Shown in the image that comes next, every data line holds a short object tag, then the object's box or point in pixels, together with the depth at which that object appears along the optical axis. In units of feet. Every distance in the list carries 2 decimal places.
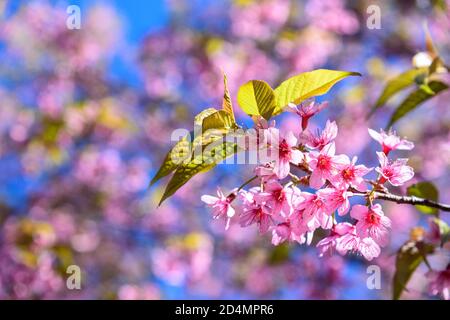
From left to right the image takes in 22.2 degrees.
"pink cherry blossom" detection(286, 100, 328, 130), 2.56
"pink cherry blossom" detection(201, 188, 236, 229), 2.58
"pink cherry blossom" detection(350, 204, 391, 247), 2.46
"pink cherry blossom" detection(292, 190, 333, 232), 2.46
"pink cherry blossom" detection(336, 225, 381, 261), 2.51
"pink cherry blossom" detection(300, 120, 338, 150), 2.50
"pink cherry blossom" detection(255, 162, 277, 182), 2.46
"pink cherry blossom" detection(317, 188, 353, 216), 2.43
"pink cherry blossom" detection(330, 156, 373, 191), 2.45
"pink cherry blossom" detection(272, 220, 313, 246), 2.50
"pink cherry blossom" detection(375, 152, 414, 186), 2.49
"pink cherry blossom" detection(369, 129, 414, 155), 2.59
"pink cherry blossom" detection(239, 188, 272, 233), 2.50
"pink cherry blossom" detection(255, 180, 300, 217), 2.47
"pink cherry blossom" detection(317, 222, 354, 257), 2.52
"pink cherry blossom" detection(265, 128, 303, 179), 2.44
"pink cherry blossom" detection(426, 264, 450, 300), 2.82
